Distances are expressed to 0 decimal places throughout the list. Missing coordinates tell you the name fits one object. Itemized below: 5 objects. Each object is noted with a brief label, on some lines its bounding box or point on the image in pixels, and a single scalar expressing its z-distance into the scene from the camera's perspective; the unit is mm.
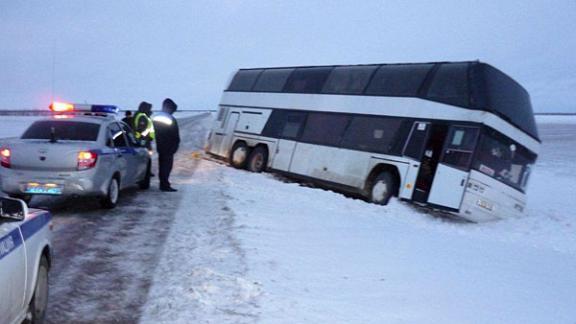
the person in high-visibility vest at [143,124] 13633
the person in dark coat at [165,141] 11625
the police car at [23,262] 3283
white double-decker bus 11258
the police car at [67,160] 8289
